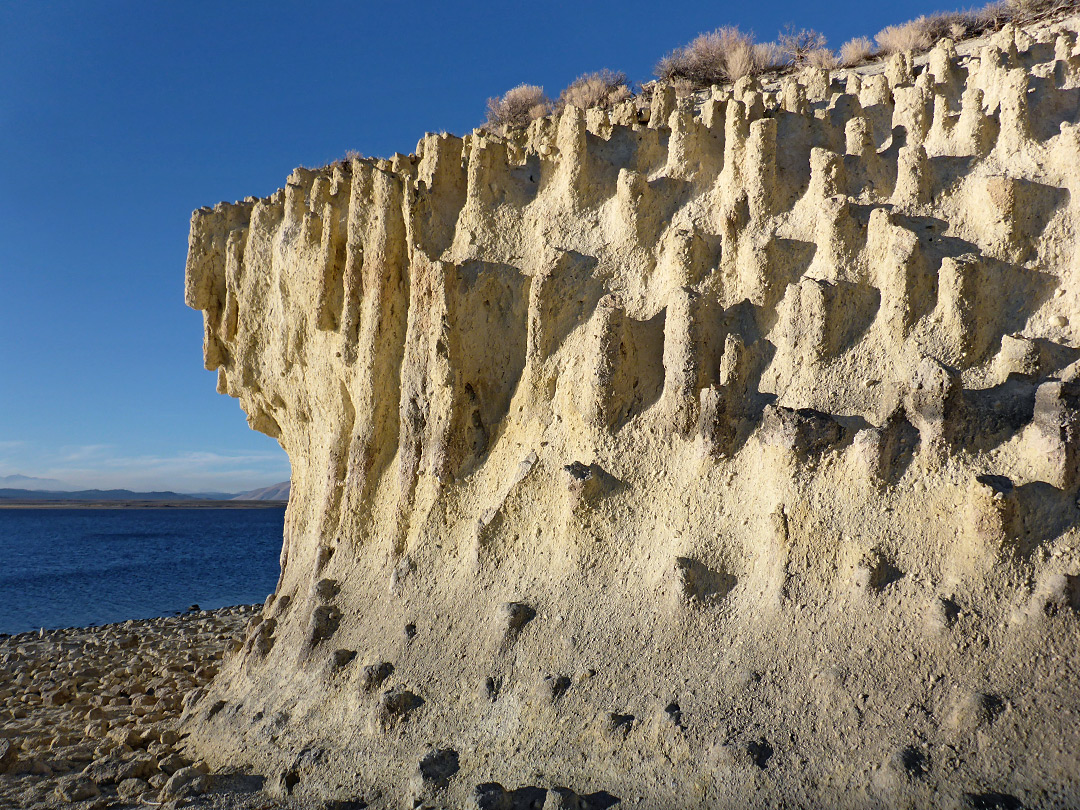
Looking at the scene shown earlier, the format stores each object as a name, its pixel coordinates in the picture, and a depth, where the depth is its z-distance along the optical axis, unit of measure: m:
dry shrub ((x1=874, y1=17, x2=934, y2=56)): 12.17
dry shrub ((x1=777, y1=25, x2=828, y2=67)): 13.50
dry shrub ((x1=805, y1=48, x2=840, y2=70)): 12.59
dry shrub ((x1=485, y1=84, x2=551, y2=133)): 14.15
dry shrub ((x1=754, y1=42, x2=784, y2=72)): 13.55
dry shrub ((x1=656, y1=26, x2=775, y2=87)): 13.41
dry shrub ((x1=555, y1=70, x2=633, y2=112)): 13.08
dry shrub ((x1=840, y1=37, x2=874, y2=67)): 12.48
